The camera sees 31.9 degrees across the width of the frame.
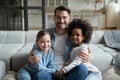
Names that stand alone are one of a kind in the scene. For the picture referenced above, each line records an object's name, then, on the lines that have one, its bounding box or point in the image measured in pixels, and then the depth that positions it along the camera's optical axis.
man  1.69
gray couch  1.97
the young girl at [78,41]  1.52
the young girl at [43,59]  1.56
